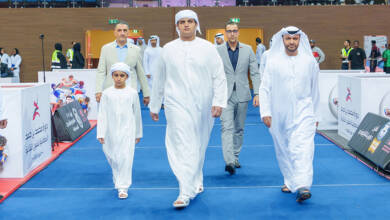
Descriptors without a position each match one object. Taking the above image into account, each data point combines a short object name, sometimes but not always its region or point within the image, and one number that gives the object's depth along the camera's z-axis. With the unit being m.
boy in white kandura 5.70
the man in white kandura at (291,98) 5.41
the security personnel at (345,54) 17.39
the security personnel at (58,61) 14.90
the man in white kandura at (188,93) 5.25
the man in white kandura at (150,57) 14.16
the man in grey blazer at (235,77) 6.73
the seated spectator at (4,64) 19.04
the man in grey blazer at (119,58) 6.75
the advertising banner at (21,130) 6.50
